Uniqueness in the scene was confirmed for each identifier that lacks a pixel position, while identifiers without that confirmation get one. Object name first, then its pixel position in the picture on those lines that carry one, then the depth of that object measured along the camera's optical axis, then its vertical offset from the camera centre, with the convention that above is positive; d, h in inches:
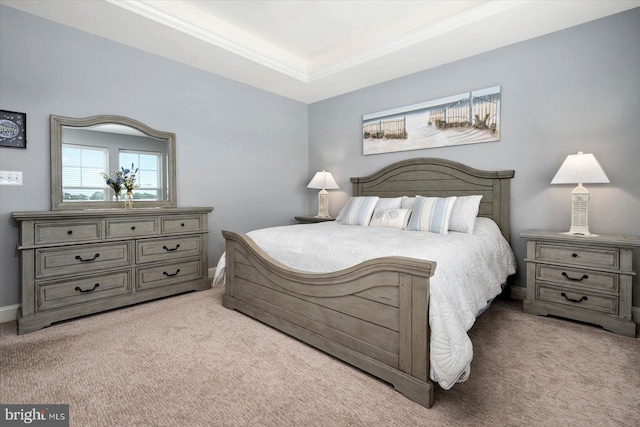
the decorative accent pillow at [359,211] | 127.7 -1.2
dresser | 91.7 -17.4
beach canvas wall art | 125.3 +38.4
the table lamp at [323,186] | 169.5 +12.2
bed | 58.4 -22.1
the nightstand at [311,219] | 164.7 -5.9
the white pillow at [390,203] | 131.4 +2.2
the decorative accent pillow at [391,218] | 116.0 -3.8
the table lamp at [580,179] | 94.0 +9.1
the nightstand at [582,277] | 87.3 -20.9
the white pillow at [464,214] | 104.9 -2.0
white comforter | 56.7 -13.2
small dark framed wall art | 96.3 +25.1
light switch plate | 96.6 +9.7
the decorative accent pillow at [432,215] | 104.4 -2.4
